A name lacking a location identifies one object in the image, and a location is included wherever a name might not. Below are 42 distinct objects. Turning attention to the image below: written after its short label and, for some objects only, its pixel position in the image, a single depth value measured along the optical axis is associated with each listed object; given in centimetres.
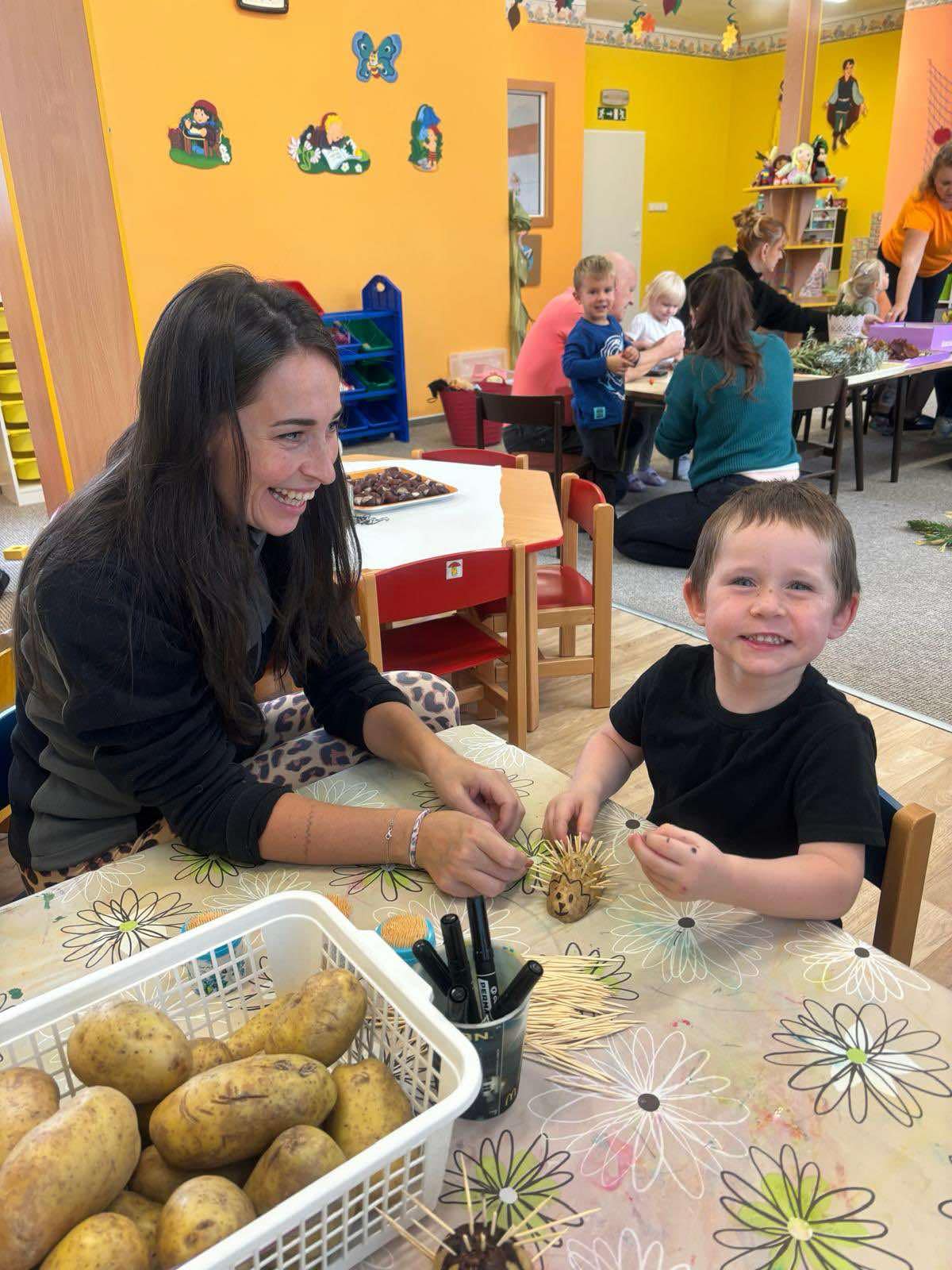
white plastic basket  54
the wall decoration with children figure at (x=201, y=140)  518
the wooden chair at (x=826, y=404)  419
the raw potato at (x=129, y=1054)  59
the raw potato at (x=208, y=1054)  63
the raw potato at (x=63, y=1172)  49
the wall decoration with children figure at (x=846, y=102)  945
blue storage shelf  618
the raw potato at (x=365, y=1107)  58
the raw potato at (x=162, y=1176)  56
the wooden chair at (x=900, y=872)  100
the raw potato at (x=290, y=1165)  54
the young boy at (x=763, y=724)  101
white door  947
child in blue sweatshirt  427
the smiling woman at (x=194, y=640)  104
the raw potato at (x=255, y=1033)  66
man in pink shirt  452
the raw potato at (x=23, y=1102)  55
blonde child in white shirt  496
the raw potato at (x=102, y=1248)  48
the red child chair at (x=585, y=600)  273
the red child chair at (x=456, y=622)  222
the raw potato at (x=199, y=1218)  50
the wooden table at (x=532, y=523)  239
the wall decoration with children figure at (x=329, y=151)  567
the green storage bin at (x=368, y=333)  630
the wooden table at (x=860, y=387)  444
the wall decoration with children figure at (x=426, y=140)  609
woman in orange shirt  540
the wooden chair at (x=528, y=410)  386
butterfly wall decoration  570
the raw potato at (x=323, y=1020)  63
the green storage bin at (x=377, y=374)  642
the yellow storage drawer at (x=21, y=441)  540
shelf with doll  641
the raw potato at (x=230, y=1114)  55
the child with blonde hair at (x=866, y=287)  530
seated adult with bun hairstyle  513
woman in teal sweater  358
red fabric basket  601
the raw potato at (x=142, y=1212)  52
